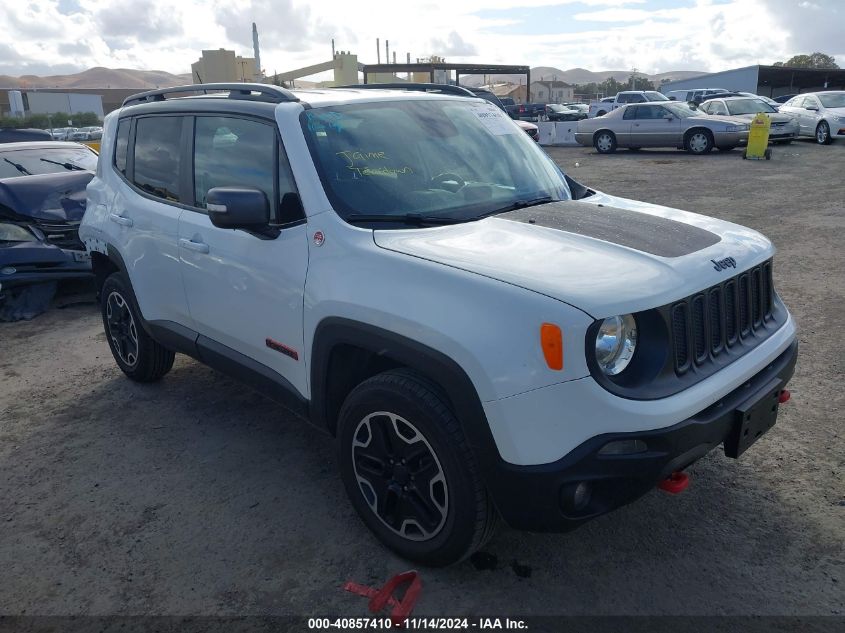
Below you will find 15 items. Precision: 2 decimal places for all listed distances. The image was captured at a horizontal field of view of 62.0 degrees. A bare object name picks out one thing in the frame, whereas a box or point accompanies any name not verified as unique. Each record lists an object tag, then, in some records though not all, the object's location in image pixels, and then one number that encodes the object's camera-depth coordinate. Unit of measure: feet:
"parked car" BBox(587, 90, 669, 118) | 97.14
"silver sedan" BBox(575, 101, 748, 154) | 61.87
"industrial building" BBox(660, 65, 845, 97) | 156.46
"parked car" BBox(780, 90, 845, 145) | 64.39
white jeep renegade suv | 7.94
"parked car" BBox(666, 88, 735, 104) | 110.83
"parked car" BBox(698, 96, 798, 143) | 64.69
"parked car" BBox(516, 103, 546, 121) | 117.91
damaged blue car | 22.70
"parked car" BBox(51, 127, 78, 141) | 107.83
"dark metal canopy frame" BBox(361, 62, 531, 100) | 107.96
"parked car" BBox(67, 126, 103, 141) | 93.31
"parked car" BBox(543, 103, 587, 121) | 116.47
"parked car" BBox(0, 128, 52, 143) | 31.22
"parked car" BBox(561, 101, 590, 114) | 133.18
